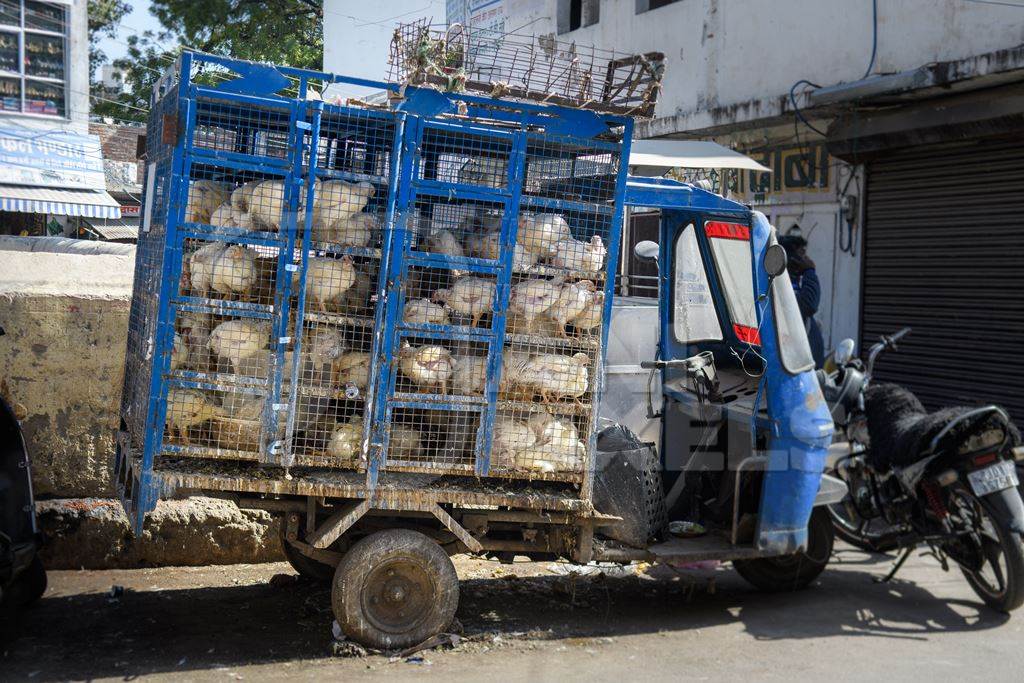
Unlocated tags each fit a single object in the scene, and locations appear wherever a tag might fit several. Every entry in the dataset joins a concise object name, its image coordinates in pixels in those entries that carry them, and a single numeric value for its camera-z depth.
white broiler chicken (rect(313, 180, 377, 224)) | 4.02
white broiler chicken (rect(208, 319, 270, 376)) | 3.95
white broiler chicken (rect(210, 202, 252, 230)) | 3.97
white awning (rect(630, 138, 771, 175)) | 7.86
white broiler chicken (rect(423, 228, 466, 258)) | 4.19
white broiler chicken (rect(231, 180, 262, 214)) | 3.99
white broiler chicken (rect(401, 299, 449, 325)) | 4.13
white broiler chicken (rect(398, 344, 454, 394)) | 4.12
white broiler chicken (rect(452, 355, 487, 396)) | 4.20
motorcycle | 4.96
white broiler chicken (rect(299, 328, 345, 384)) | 4.06
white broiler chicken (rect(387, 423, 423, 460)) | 4.16
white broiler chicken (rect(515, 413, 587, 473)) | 4.29
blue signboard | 14.95
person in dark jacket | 8.52
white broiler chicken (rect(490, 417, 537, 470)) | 4.25
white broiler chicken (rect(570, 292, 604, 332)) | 4.30
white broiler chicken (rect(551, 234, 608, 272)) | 4.27
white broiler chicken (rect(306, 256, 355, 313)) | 4.03
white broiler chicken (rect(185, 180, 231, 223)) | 3.95
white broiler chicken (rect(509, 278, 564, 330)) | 4.21
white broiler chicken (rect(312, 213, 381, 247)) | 4.05
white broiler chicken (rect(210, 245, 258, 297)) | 3.92
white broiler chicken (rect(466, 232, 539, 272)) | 4.21
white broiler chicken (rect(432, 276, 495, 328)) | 4.16
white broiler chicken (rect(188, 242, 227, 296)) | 3.92
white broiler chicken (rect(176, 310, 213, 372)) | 3.99
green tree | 19.06
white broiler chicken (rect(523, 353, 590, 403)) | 4.23
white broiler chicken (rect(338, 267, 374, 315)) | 4.15
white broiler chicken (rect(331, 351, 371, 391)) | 4.10
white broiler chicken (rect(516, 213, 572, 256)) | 4.22
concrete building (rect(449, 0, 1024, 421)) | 8.15
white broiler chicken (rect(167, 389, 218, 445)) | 3.95
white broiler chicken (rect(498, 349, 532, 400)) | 4.23
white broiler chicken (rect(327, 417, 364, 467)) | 4.09
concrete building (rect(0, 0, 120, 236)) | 15.09
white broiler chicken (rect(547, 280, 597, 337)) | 4.23
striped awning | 14.55
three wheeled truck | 3.95
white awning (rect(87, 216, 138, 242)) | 20.17
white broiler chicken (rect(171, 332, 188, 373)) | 3.96
